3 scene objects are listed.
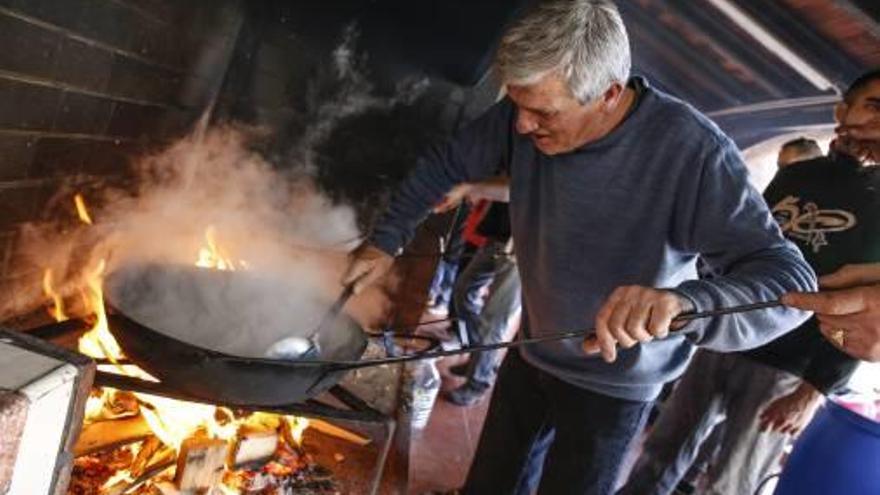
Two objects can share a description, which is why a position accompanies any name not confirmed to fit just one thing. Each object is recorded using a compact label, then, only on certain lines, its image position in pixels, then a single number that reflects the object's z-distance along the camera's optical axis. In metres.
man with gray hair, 1.62
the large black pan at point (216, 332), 1.68
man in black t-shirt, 3.01
